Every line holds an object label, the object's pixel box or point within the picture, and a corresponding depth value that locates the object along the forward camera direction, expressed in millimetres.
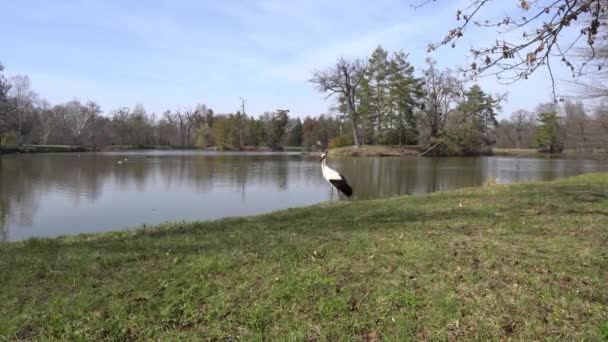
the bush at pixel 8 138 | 47750
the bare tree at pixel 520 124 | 73875
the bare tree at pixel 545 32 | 3232
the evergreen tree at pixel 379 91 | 48844
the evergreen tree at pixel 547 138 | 57469
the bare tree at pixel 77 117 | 66375
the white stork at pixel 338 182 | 12805
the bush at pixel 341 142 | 54938
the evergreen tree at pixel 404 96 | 47156
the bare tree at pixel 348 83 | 49406
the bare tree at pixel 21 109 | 55531
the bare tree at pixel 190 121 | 90875
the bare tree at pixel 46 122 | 60375
